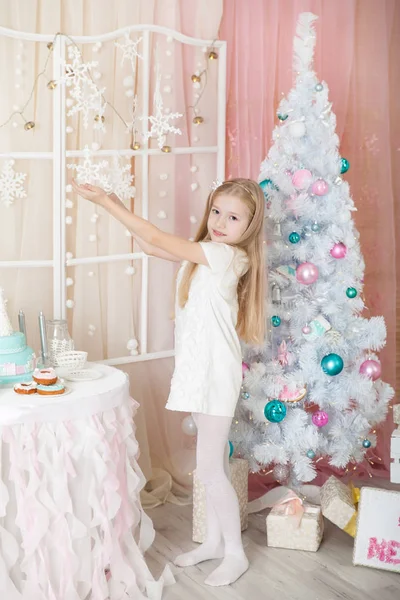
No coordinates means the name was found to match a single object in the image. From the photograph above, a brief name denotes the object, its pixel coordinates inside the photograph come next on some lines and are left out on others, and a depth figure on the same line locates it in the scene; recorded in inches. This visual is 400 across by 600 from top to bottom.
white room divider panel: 117.0
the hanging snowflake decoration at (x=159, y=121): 126.1
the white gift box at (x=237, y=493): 119.6
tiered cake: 101.3
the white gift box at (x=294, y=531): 119.5
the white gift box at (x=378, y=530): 113.7
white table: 92.7
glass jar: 111.3
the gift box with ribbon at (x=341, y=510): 118.4
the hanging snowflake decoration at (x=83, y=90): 117.2
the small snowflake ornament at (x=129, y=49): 122.8
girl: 105.4
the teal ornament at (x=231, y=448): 124.5
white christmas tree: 120.6
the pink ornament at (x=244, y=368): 123.3
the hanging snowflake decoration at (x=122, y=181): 124.0
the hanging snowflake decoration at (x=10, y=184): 116.0
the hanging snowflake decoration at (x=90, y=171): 119.2
